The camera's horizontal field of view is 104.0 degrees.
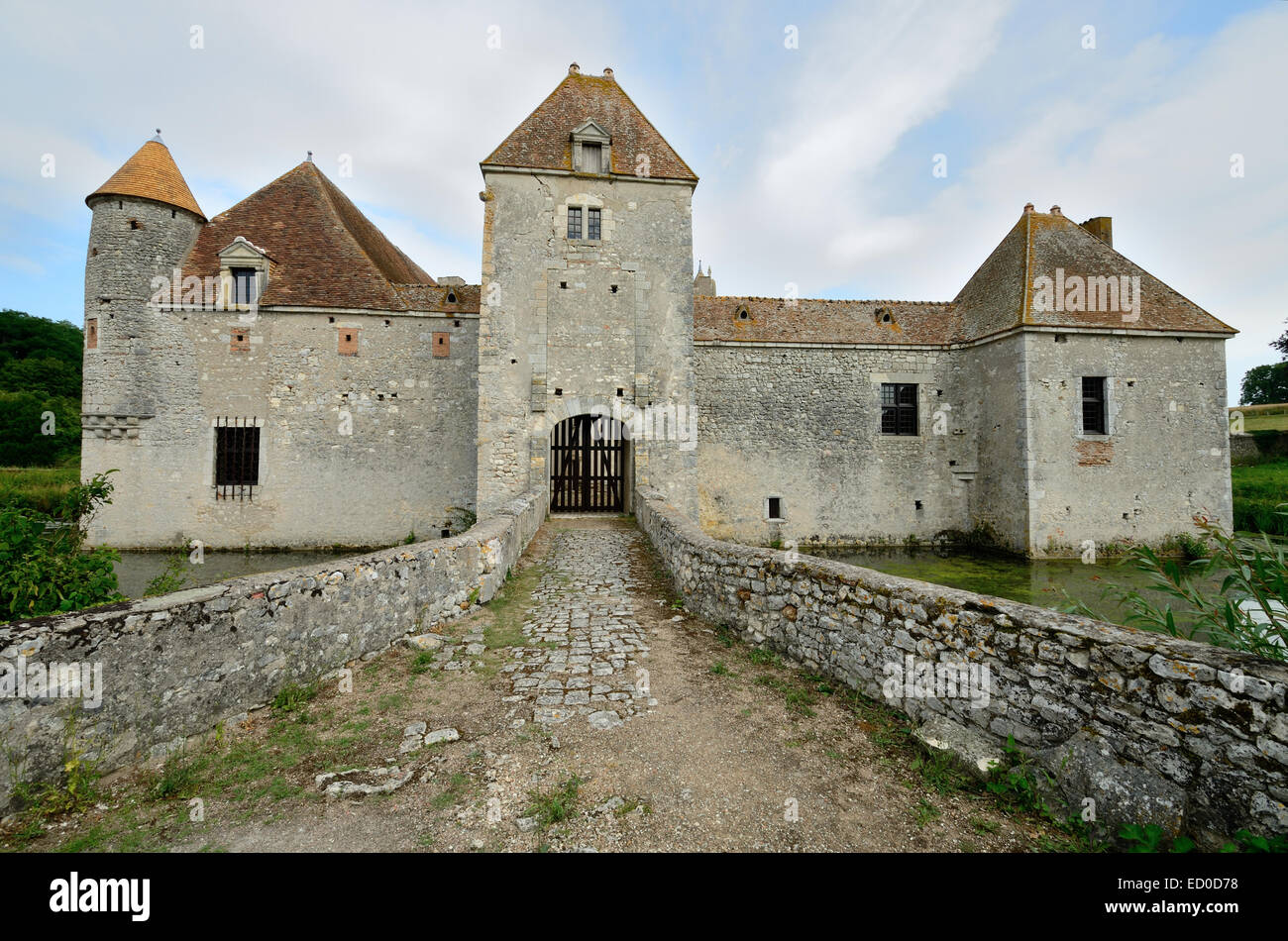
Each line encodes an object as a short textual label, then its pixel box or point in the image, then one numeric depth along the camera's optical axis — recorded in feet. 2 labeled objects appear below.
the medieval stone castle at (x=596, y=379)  40.91
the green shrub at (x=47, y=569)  10.73
